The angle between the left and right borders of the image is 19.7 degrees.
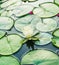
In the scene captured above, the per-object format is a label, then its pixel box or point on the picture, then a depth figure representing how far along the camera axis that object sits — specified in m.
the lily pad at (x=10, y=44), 1.24
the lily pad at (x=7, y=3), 1.79
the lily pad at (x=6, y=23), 1.48
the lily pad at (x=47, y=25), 1.38
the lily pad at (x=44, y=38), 1.27
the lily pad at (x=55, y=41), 1.23
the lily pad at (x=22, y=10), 1.63
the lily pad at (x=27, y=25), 1.37
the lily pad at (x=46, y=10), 1.55
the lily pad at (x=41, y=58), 1.12
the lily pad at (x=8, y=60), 1.15
